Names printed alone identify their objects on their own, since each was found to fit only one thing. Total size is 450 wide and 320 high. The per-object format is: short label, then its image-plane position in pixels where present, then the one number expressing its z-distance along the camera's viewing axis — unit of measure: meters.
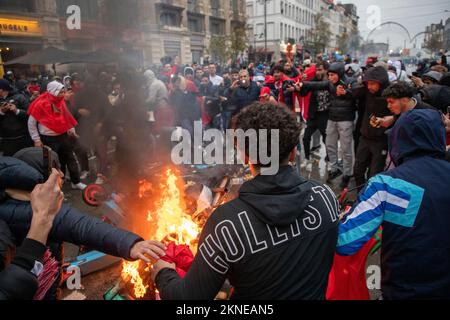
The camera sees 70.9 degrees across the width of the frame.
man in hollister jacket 1.38
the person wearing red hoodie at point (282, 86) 7.17
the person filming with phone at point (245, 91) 7.73
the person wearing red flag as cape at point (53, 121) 5.64
